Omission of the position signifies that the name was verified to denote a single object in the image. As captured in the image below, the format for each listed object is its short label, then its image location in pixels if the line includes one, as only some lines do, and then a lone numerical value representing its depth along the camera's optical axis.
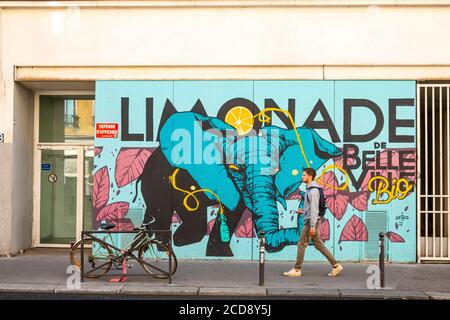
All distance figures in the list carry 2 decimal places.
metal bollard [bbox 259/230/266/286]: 9.34
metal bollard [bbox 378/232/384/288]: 9.34
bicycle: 9.84
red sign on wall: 12.35
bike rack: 9.55
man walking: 10.14
